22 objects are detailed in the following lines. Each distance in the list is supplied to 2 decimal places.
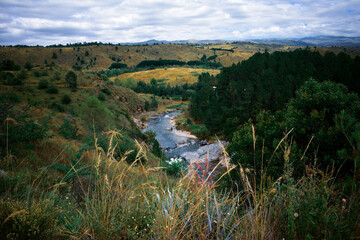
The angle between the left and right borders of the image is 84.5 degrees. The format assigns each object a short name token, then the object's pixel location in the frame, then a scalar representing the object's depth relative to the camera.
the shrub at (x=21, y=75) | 41.41
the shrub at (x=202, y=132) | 48.34
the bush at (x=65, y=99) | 36.75
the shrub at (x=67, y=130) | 12.15
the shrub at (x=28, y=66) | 49.14
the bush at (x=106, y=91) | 53.26
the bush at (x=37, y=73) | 45.41
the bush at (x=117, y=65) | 145.25
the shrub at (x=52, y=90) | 39.21
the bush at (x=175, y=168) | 10.78
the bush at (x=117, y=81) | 97.75
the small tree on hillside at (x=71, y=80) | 44.00
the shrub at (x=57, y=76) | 46.55
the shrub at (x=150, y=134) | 39.67
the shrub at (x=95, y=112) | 30.35
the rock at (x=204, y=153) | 35.49
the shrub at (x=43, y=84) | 39.97
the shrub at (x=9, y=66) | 47.39
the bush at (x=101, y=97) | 48.08
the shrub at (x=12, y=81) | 35.99
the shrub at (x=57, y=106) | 31.56
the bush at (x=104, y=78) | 61.98
